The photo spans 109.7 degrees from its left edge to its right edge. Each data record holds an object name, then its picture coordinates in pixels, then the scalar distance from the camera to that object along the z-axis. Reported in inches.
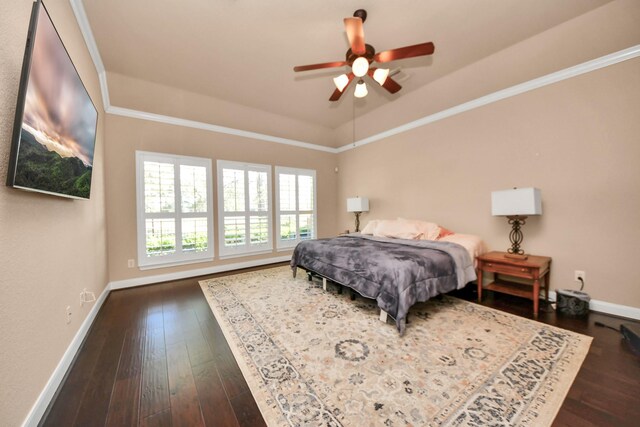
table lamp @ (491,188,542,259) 101.3
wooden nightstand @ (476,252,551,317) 96.0
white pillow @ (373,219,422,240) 143.9
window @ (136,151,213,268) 142.5
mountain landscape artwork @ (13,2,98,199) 44.4
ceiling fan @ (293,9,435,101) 77.9
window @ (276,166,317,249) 198.4
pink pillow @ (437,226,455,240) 139.1
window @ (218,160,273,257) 170.6
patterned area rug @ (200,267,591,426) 51.5
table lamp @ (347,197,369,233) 193.9
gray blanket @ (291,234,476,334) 85.3
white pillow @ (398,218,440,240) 139.3
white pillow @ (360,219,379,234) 174.9
